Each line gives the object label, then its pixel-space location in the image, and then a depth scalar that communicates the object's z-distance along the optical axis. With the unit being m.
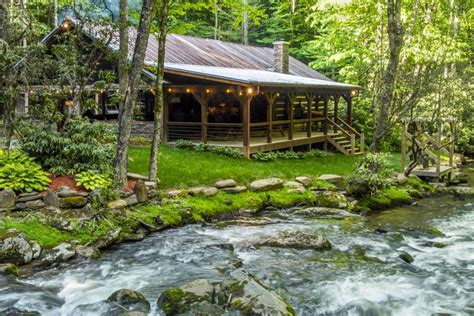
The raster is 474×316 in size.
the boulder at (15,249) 8.30
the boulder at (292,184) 14.35
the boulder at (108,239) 9.45
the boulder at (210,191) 12.73
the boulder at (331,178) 15.50
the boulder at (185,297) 6.73
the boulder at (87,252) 8.92
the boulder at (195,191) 12.55
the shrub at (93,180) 10.84
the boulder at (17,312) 6.66
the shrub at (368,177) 14.14
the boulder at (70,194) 10.34
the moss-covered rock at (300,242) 9.89
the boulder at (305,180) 14.82
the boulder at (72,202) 10.31
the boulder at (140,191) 11.39
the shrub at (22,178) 10.12
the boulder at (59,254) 8.56
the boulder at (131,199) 11.13
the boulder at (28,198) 10.05
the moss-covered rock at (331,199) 13.45
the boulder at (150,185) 11.87
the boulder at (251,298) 6.34
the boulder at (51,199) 10.20
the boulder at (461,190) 15.90
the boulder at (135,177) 12.59
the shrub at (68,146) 11.41
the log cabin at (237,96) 18.58
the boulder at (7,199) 9.80
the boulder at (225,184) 13.29
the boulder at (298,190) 14.02
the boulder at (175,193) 12.14
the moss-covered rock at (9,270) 7.90
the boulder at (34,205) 10.03
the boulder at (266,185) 13.75
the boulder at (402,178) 16.09
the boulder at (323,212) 12.62
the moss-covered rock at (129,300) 6.96
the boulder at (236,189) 13.28
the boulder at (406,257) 9.17
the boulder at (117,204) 10.59
